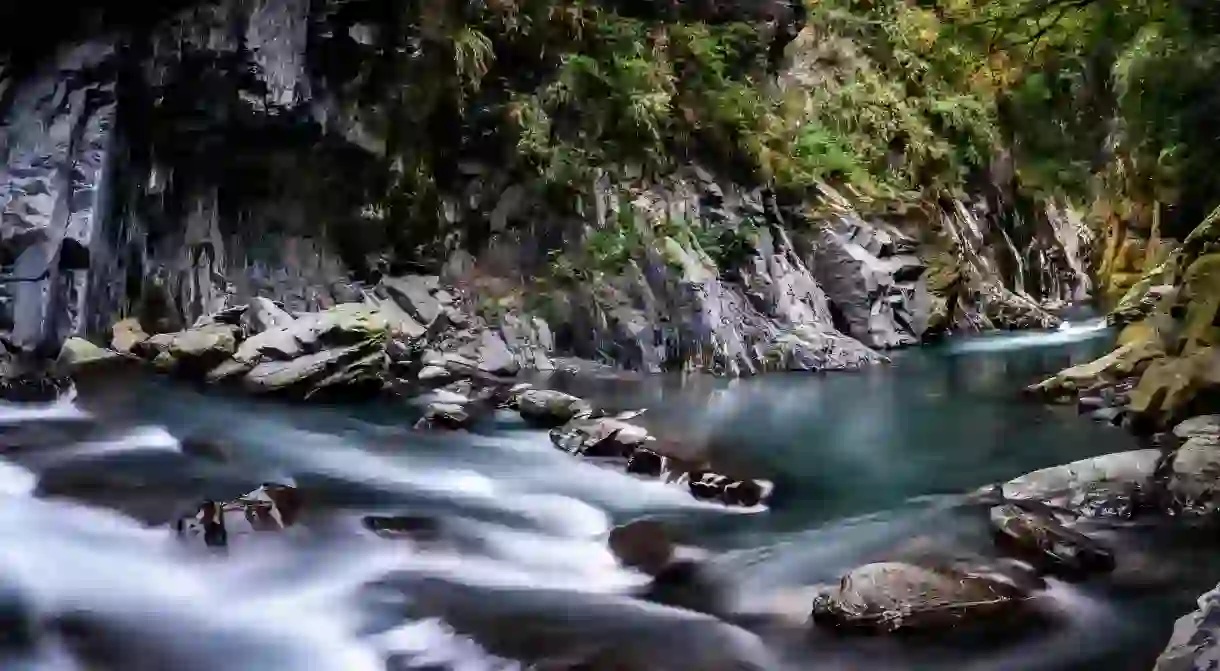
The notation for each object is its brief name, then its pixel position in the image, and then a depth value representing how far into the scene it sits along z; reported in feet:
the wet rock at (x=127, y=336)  45.37
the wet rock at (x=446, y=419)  35.35
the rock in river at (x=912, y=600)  16.98
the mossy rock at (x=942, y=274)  70.74
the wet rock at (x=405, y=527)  22.31
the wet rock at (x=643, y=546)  21.02
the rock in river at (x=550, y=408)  36.78
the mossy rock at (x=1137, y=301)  58.79
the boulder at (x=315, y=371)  40.27
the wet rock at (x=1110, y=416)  35.18
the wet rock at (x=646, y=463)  28.55
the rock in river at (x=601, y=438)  30.71
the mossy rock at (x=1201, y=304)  33.55
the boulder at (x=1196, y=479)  23.62
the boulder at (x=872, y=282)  63.98
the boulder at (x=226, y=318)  47.88
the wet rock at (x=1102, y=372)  41.60
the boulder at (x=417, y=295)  53.62
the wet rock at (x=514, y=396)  39.22
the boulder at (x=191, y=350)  43.52
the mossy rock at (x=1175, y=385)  31.91
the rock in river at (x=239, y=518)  20.58
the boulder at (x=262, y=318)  48.21
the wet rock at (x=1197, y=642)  13.85
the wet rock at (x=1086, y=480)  24.31
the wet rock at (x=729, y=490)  25.94
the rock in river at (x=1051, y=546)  19.76
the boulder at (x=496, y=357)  48.42
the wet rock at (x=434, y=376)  44.09
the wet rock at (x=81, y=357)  41.42
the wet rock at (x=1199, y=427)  28.38
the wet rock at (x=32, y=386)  35.99
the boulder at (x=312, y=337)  42.60
